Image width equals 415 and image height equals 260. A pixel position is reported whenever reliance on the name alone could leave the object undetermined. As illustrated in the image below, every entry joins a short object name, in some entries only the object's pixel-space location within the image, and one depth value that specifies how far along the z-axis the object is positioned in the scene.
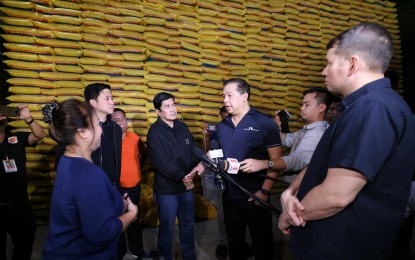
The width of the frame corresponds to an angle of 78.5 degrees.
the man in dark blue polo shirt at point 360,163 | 0.85
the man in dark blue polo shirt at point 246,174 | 2.04
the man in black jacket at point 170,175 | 2.44
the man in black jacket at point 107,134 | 2.38
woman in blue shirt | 1.13
